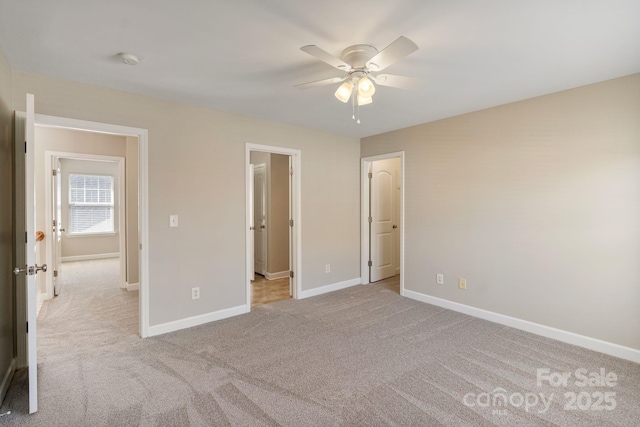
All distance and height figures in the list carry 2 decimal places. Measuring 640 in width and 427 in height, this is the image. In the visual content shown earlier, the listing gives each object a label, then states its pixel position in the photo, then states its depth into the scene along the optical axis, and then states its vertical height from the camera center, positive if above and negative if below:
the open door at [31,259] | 1.86 -0.29
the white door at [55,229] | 4.33 -0.23
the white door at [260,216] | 5.34 -0.08
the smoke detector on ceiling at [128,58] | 2.12 +1.11
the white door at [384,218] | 4.99 -0.12
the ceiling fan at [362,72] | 1.87 +0.95
